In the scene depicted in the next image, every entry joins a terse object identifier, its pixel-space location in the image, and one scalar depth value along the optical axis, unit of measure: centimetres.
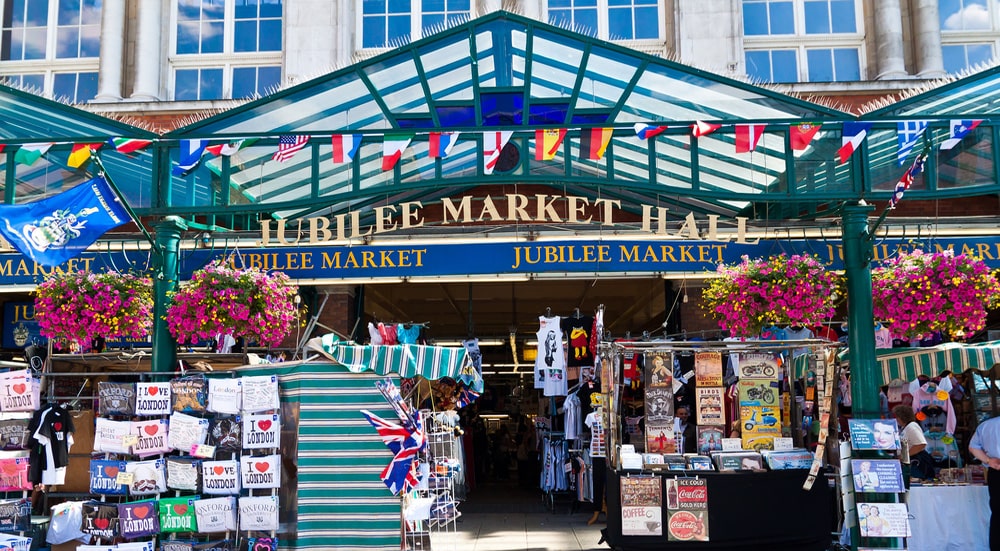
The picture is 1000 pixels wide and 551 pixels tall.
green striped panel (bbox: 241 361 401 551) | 909
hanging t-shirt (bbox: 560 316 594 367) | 1349
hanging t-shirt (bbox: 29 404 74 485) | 929
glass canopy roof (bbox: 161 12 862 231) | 994
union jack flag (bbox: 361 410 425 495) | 892
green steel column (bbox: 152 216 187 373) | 991
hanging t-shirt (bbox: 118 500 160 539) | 895
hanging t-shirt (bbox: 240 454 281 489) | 897
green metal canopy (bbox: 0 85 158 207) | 1011
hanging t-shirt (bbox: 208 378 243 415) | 908
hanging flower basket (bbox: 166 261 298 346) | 945
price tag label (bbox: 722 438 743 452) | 1007
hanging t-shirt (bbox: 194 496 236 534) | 895
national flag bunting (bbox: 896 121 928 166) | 976
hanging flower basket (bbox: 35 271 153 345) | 961
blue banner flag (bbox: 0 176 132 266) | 891
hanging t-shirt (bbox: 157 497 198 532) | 900
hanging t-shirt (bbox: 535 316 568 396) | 1334
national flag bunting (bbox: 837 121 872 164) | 973
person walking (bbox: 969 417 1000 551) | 921
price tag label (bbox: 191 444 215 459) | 903
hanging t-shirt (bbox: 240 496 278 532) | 894
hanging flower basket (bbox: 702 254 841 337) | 938
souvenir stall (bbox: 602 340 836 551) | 935
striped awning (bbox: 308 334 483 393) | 923
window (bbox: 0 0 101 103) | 1775
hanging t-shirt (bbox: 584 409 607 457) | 1257
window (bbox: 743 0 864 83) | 1711
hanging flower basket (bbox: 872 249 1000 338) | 901
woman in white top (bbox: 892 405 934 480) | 1027
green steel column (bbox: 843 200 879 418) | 950
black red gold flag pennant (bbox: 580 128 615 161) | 992
